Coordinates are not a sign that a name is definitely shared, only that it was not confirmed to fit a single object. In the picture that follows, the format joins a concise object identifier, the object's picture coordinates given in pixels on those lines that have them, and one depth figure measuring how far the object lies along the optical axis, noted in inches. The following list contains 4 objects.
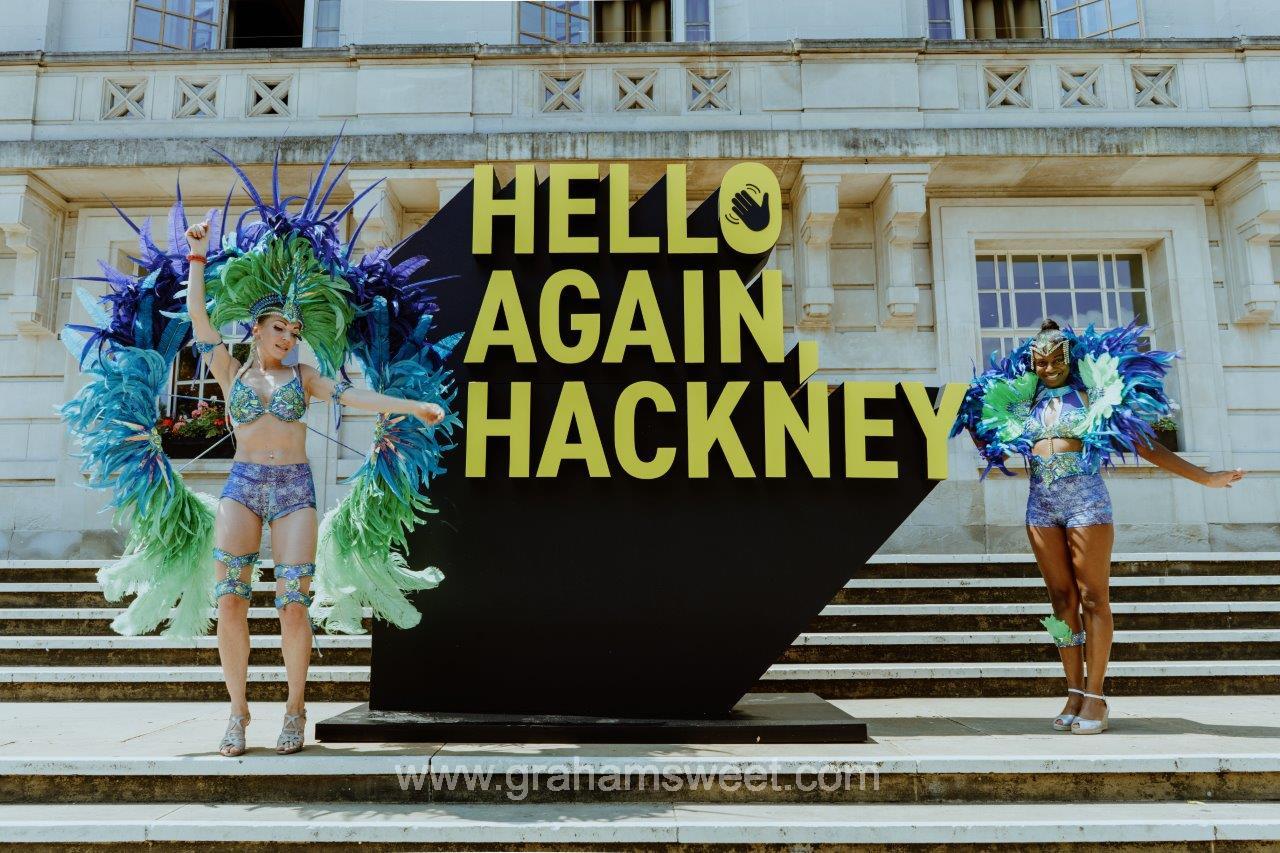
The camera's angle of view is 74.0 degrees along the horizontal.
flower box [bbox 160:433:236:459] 374.6
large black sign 177.3
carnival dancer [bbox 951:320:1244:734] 176.4
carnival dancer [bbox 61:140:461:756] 155.8
